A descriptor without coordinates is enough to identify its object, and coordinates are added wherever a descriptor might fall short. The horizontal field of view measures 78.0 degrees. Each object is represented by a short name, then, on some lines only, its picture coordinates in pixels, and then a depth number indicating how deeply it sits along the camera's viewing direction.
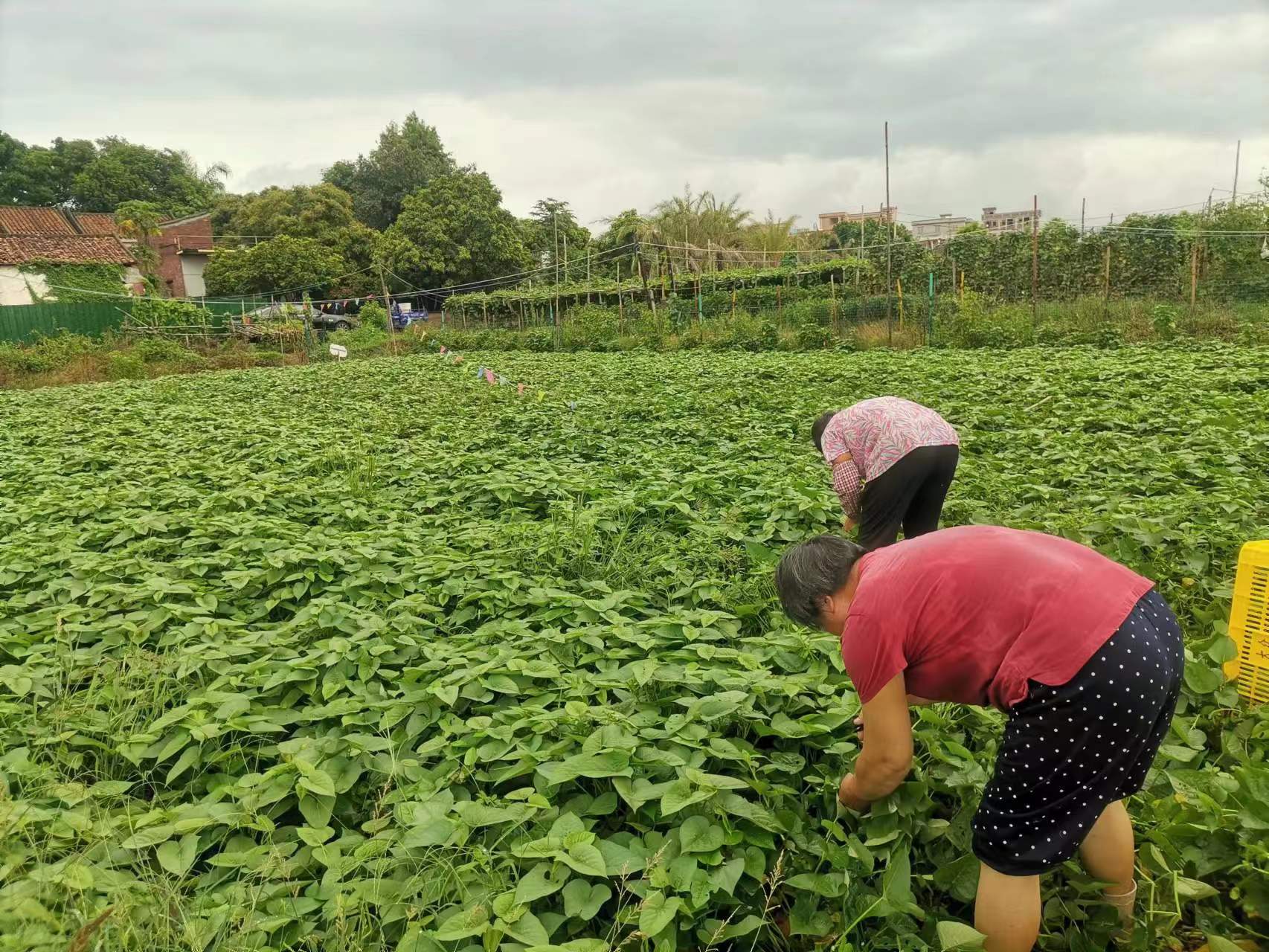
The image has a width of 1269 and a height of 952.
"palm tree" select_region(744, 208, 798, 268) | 33.06
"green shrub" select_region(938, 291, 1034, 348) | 13.24
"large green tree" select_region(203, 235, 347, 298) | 34.50
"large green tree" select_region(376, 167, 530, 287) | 34.41
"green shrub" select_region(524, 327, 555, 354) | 21.44
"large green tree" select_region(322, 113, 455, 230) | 42.72
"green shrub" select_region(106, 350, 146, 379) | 17.61
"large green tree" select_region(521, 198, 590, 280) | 37.00
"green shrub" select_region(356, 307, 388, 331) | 29.09
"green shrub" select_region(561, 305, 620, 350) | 20.27
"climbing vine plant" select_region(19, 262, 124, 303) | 24.47
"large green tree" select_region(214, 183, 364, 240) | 36.62
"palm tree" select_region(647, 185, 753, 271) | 33.78
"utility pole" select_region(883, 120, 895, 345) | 14.64
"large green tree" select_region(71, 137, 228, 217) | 47.59
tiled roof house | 24.41
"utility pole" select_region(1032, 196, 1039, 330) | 13.53
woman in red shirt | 1.53
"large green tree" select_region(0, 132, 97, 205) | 47.03
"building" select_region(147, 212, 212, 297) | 38.44
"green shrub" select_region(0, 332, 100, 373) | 18.08
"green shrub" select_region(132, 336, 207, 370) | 19.19
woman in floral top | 3.31
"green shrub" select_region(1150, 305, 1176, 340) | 11.96
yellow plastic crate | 2.35
